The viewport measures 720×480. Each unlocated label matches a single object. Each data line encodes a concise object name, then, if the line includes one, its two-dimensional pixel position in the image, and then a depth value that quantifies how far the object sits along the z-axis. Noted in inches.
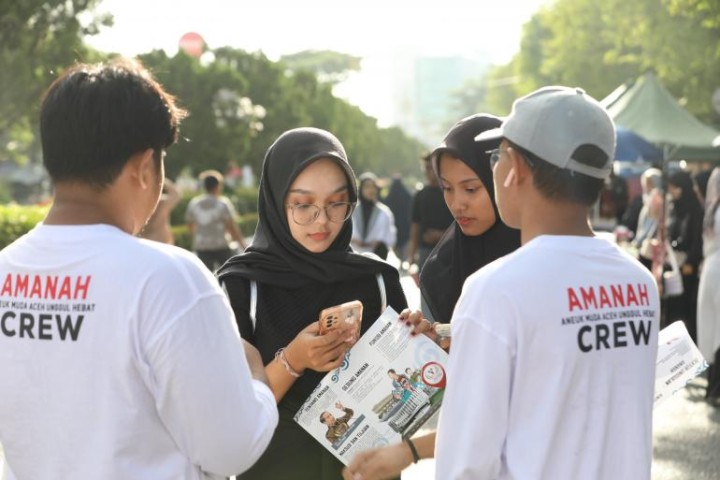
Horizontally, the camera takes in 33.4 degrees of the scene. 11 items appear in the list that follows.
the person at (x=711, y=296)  370.0
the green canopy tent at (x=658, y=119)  812.6
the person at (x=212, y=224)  547.8
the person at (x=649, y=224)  474.0
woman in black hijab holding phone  140.2
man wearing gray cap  99.3
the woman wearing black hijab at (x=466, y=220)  144.1
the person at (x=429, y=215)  505.4
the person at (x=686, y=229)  425.7
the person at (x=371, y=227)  529.7
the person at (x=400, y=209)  715.4
